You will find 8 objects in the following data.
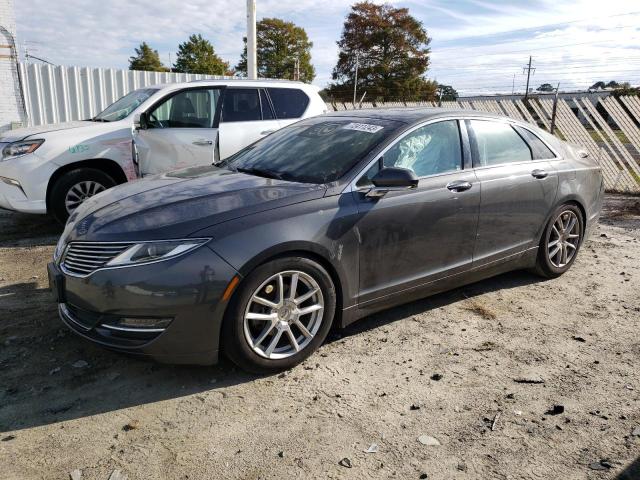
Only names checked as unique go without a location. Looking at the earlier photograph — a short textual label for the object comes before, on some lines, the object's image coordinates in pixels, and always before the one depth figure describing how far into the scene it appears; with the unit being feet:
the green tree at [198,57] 174.29
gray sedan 9.49
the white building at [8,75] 36.06
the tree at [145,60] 184.03
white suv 19.88
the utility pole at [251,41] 38.99
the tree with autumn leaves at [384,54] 180.55
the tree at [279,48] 199.82
